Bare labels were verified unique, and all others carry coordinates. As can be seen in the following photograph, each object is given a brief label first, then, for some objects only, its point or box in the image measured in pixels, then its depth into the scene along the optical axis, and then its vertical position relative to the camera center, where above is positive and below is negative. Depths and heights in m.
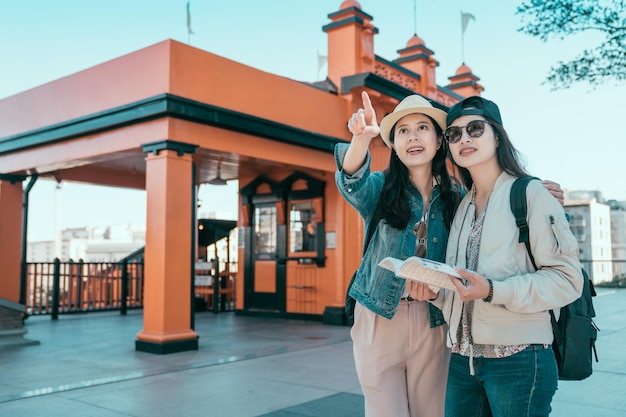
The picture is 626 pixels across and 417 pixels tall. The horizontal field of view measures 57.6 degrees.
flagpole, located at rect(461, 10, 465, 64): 14.73 +5.52
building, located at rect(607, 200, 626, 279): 72.31 +2.14
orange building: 7.74 +1.52
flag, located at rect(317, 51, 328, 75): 14.17 +4.58
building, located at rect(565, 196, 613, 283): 60.27 +2.21
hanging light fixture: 11.24 +1.26
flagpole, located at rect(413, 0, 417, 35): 13.71 +5.58
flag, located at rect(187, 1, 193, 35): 10.16 +4.00
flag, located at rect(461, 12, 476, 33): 14.55 +5.78
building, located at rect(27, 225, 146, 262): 51.34 +0.25
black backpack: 1.96 -0.31
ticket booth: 11.56 -0.01
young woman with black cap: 1.83 -0.13
